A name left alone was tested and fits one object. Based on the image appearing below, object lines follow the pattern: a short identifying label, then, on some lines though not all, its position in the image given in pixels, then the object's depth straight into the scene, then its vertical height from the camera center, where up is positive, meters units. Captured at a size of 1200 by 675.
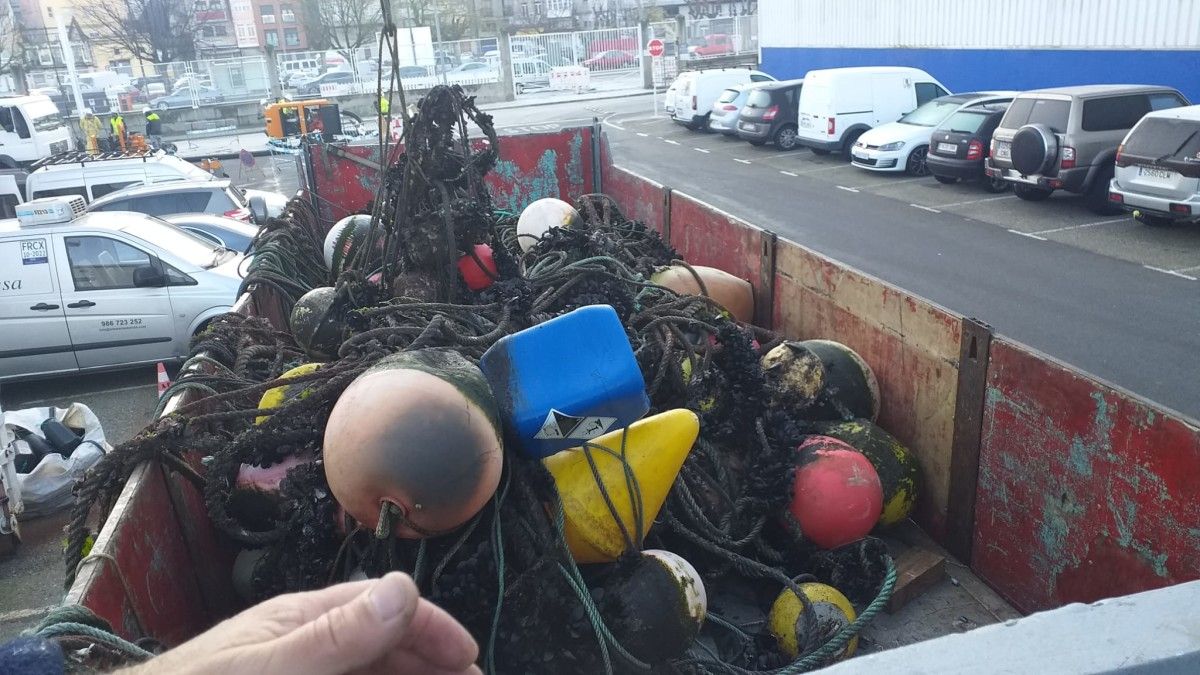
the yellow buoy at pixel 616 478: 3.29 -1.59
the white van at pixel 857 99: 17.62 -1.27
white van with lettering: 7.77 -1.84
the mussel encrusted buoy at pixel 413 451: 2.77 -1.21
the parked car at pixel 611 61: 42.66 -0.36
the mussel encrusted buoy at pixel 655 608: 3.11 -1.97
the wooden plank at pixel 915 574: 3.56 -2.20
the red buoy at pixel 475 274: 5.67 -1.34
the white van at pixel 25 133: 21.33 -0.96
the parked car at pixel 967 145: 13.92 -1.83
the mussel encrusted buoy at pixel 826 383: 4.30 -1.68
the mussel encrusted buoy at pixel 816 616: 3.24 -2.15
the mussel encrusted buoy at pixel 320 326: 5.28 -1.51
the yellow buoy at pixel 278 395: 4.08 -1.48
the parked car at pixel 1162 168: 10.20 -1.80
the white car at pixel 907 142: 15.87 -1.94
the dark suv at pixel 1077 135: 12.08 -1.55
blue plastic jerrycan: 3.28 -1.20
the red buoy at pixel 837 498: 3.66 -1.90
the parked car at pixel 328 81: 38.41 -0.37
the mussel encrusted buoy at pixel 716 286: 5.75 -1.55
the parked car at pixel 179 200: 11.23 -1.49
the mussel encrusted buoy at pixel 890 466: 3.90 -1.90
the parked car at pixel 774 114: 19.89 -1.62
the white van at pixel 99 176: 12.88 -1.29
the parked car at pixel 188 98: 36.03 -0.66
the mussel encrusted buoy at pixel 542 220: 6.88 -1.26
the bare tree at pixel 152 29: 45.12 +2.90
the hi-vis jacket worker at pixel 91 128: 24.51 -1.13
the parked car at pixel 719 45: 41.44 +0.04
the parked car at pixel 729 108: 21.92 -1.55
